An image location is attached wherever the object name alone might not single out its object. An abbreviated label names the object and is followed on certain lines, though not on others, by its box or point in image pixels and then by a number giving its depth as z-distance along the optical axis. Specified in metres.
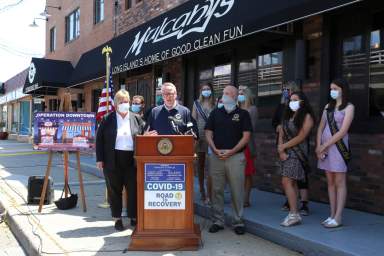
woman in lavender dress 5.23
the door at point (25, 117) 33.51
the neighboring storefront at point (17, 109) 32.16
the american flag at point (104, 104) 8.14
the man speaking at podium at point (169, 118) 5.66
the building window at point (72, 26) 20.73
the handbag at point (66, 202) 7.44
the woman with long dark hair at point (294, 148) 5.52
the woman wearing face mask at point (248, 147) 6.74
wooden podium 5.16
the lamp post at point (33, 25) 23.55
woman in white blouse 5.97
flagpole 7.78
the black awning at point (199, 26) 6.26
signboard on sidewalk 7.43
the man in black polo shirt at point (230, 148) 5.68
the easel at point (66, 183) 7.22
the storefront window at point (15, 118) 38.23
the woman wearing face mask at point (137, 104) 7.55
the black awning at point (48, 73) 19.33
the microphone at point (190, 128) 5.73
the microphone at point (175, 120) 5.68
